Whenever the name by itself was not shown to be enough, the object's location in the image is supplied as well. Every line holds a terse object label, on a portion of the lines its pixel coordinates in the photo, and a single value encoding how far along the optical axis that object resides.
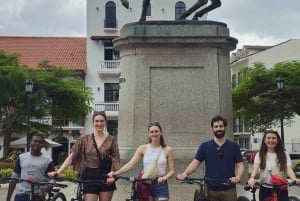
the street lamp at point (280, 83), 28.31
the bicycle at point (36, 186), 7.53
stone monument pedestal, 13.27
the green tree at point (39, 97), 35.72
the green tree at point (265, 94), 39.16
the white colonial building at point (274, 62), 63.56
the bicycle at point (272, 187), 7.20
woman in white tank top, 7.43
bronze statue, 13.77
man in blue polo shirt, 7.24
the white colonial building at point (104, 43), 55.56
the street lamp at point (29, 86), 28.52
